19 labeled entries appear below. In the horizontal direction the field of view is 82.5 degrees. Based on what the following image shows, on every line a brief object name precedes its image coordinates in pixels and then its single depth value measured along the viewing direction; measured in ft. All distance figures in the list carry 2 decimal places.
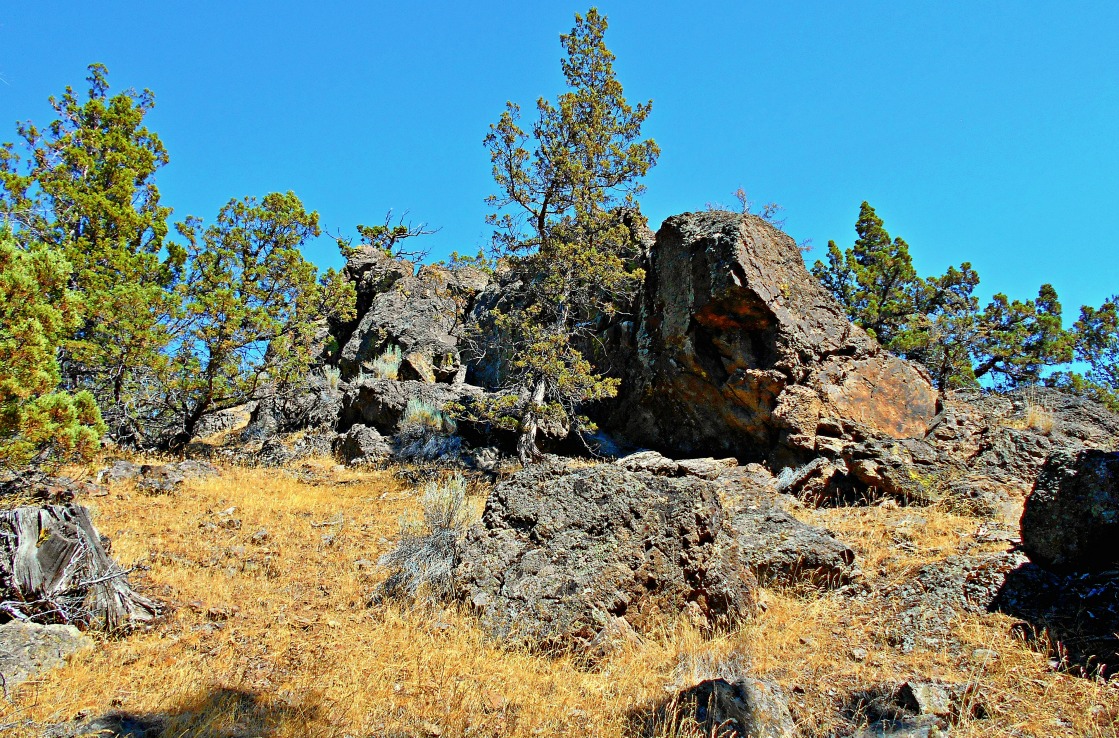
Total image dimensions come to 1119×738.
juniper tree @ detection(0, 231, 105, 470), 19.52
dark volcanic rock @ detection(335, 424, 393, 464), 47.83
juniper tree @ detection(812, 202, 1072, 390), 57.36
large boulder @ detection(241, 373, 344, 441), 55.62
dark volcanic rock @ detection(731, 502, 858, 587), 22.06
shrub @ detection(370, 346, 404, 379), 62.44
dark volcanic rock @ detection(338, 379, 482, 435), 51.83
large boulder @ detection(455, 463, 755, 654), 18.62
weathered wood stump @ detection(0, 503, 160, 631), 16.87
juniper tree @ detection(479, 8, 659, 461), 45.68
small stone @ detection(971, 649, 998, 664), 15.87
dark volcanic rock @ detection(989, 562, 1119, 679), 15.26
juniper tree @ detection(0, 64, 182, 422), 40.40
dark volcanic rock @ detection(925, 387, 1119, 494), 32.60
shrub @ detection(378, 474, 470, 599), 20.81
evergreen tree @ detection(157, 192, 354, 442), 44.60
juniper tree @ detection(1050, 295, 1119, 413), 60.44
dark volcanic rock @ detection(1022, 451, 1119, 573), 18.24
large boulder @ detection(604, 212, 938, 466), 38.37
